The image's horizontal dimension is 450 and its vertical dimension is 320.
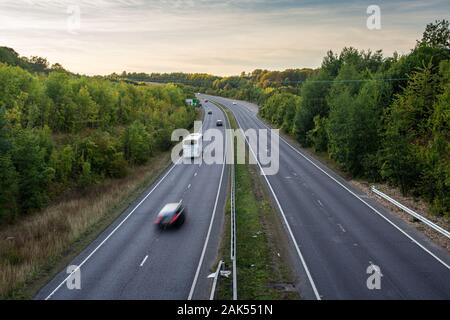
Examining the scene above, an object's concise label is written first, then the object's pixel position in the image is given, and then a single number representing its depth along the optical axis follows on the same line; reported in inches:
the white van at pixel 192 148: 1993.1
